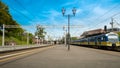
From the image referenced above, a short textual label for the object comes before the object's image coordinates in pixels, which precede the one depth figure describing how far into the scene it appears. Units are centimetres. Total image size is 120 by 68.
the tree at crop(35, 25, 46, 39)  11475
